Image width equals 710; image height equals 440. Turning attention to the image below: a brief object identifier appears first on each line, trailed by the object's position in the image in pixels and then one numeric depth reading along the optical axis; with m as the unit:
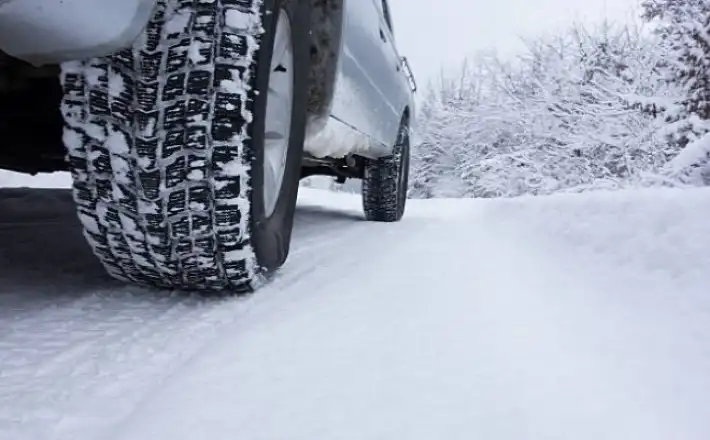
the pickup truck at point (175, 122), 0.99
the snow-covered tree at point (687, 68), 7.96
